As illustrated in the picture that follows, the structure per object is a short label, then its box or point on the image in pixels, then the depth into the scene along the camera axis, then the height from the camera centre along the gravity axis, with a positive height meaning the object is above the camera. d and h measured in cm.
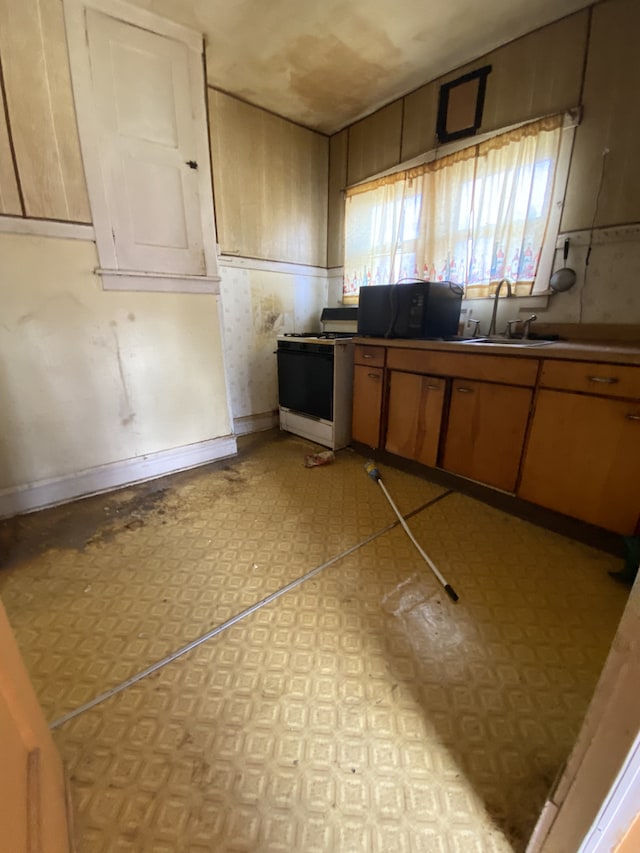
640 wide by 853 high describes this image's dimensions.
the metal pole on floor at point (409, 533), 132 -94
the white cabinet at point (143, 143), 174 +87
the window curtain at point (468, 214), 205 +65
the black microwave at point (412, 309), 213 +5
